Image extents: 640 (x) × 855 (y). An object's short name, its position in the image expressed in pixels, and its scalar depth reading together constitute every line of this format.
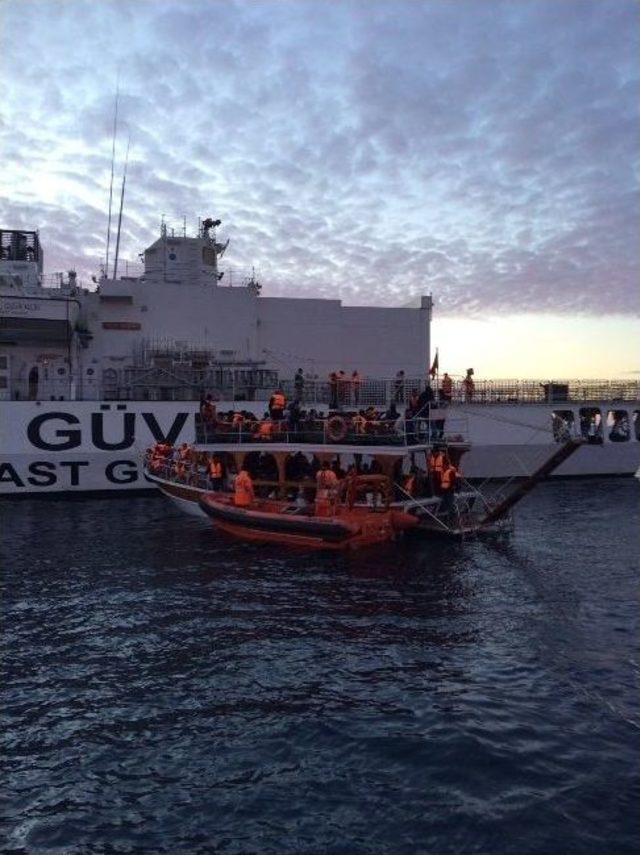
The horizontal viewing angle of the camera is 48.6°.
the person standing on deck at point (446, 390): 26.83
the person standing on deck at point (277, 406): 25.41
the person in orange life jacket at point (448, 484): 23.08
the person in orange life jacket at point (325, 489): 22.36
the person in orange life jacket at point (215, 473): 25.53
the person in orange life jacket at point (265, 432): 24.41
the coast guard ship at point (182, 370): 32.50
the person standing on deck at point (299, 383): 32.08
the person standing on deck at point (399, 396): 38.86
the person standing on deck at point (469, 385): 36.30
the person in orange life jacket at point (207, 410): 26.39
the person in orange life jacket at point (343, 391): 37.42
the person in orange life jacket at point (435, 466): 23.41
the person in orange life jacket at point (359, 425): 23.69
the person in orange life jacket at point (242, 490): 23.30
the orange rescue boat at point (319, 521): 21.23
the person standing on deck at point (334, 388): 27.45
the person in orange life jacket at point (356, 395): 37.59
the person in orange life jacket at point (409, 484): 23.95
